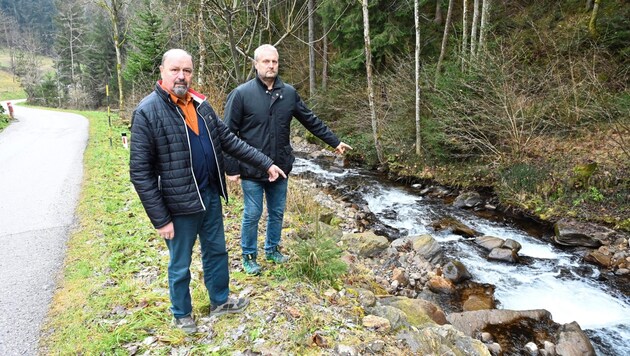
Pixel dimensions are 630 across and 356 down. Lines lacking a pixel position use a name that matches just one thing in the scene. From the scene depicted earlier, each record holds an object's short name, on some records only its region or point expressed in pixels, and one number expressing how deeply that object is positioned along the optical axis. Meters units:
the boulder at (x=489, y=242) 7.61
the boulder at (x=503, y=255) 7.19
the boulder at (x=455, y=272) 6.49
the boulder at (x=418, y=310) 4.39
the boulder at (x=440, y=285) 6.18
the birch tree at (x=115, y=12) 18.03
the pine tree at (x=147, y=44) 17.92
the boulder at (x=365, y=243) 7.03
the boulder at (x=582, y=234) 7.48
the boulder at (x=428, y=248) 7.11
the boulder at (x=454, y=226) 8.43
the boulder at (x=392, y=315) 3.69
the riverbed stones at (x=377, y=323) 3.46
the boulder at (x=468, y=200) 10.09
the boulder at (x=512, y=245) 7.45
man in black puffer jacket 2.63
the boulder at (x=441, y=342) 3.40
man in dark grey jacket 3.70
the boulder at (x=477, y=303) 5.66
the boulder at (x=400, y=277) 6.23
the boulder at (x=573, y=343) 4.59
